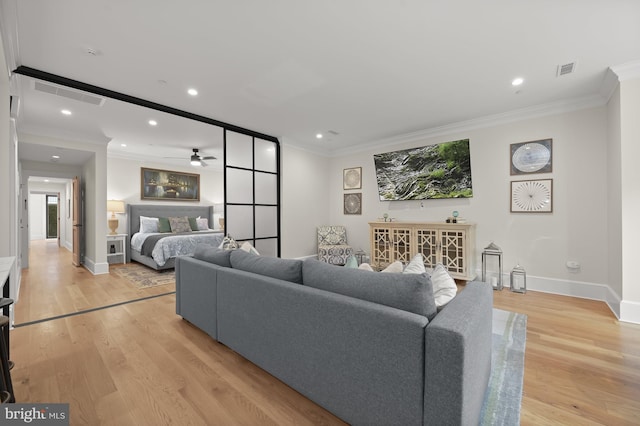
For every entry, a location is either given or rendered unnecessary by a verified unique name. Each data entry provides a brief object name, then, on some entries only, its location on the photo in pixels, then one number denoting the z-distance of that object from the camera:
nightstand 6.11
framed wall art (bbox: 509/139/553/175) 3.81
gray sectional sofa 1.10
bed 5.27
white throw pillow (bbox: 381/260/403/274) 1.70
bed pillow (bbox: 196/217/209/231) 7.32
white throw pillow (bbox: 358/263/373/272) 1.87
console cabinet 4.20
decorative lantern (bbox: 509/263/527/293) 3.88
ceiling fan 5.64
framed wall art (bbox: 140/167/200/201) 6.91
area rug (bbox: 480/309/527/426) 1.54
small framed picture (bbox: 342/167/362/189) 5.92
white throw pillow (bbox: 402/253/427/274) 1.72
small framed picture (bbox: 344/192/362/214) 5.91
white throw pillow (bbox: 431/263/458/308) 1.50
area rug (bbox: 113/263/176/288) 4.48
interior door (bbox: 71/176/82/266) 5.80
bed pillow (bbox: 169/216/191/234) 6.72
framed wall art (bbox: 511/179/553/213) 3.80
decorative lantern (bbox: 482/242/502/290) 4.05
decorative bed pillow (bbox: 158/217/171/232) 6.58
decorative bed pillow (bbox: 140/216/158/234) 6.43
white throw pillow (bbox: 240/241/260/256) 3.07
